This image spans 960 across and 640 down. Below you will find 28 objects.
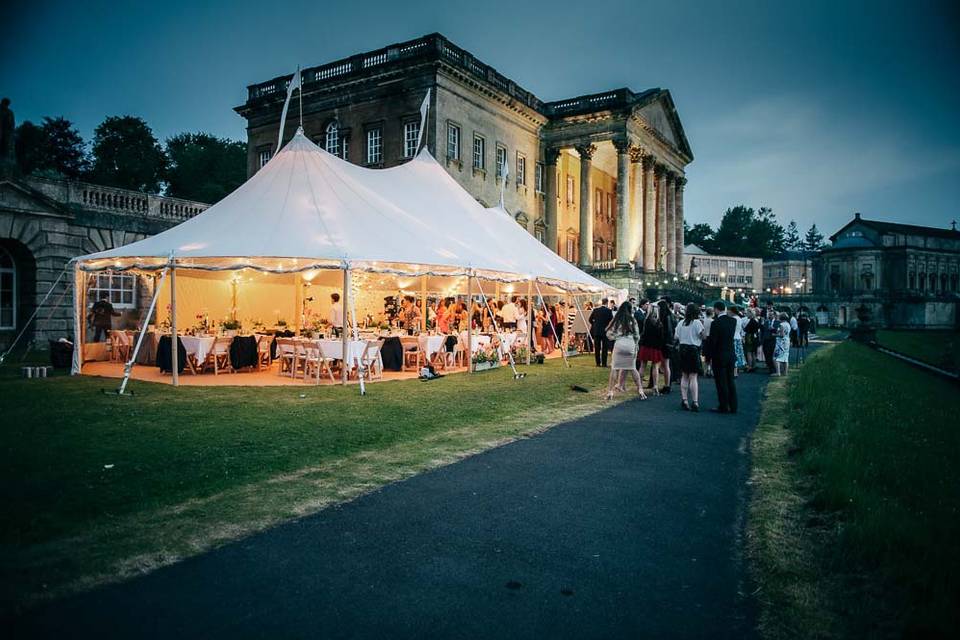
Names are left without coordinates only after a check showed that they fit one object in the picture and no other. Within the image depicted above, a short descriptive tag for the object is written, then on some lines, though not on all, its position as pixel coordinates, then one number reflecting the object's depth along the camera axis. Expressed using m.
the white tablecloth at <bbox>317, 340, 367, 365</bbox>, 12.15
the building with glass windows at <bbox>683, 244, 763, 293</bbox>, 84.81
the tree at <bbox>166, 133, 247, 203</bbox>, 48.74
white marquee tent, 11.78
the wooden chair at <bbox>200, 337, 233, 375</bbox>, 13.11
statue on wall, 17.25
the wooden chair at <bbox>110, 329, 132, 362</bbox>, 15.25
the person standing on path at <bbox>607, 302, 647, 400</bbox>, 10.09
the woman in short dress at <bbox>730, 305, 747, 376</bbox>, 15.80
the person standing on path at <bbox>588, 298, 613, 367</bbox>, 16.02
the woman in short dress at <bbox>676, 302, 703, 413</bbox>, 9.34
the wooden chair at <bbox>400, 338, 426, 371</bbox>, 14.55
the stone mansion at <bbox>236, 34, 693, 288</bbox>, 28.64
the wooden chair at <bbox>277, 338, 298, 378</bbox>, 12.81
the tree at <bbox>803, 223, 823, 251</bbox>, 152.88
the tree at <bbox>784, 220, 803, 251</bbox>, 155.38
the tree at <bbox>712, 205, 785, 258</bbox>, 115.12
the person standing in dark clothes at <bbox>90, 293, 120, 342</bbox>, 15.78
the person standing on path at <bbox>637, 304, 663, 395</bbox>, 10.65
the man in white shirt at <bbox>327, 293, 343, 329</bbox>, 13.55
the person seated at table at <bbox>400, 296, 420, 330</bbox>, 17.41
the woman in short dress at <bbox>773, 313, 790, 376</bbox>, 15.40
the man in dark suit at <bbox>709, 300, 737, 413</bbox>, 9.23
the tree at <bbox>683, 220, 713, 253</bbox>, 120.91
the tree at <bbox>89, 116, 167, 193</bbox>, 44.44
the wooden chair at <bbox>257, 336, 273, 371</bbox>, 14.65
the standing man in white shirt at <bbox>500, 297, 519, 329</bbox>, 17.84
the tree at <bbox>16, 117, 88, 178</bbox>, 37.78
